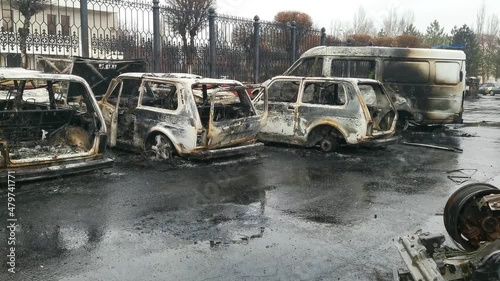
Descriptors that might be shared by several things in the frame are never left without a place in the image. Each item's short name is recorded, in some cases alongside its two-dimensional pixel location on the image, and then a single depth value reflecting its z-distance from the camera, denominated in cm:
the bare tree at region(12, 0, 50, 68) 1070
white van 1263
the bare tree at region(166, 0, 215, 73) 1341
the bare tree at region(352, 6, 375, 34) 5459
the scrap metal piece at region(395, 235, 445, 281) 289
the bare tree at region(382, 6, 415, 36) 5459
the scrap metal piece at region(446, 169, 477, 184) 765
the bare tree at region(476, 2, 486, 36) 6038
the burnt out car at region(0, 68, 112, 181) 623
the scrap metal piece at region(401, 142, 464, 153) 1047
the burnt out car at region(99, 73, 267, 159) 783
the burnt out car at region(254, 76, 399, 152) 923
